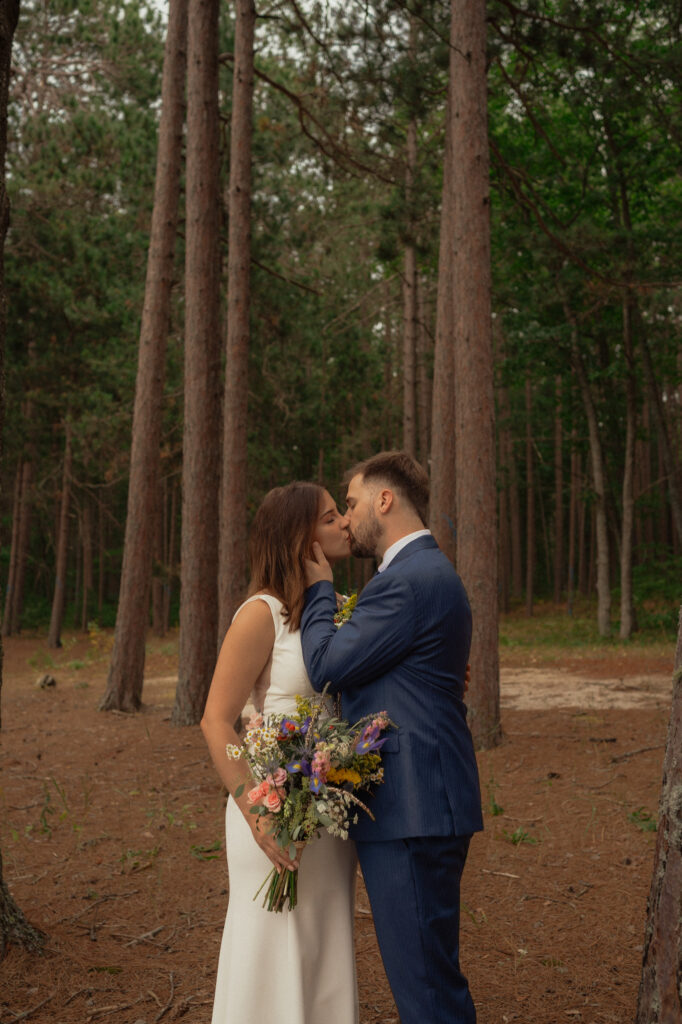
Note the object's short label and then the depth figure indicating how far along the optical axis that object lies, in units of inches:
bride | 116.0
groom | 103.7
